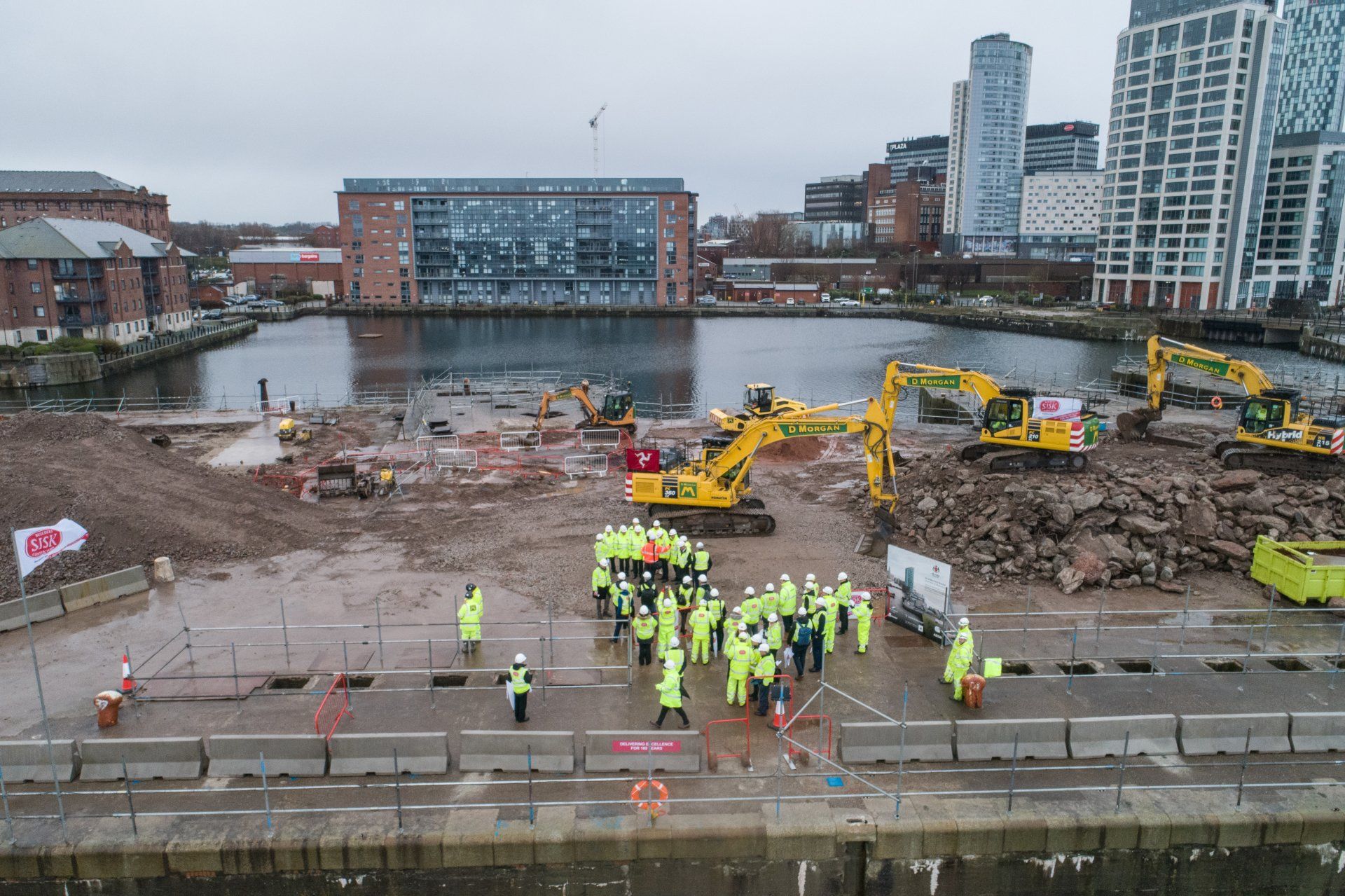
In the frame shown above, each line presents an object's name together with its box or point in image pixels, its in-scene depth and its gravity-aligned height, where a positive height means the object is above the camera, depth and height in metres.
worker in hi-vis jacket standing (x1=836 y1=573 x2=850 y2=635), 16.98 -6.49
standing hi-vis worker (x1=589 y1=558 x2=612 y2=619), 17.91 -6.59
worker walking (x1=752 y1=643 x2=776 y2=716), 13.79 -6.42
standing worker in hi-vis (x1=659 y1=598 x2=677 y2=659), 15.38 -6.29
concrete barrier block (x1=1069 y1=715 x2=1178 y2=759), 12.84 -6.92
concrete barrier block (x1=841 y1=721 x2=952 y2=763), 12.66 -6.97
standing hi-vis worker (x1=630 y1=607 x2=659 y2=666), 15.40 -6.40
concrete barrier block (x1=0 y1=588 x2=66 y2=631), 17.72 -7.15
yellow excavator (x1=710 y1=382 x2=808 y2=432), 36.59 -5.57
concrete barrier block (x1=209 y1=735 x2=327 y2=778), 12.41 -7.07
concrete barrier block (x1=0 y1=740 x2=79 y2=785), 12.41 -7.19
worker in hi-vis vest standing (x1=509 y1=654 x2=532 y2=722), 13.42 -6.39
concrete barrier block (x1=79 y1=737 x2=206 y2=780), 12.45 -7.17
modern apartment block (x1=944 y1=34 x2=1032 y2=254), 178.50 +28.47
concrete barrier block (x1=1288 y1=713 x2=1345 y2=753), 13.02 -6.95
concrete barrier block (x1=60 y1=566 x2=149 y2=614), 18.62 -7.09
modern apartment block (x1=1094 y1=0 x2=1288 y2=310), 87.06 +15.10
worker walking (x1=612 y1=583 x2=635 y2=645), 16.83 -6.52
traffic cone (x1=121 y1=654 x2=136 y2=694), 14.67 -7.04
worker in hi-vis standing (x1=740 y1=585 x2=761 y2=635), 15.97 -6.27
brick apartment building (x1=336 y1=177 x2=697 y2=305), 112.94 +5.21
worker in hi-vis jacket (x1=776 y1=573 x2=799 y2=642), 16.34 -6.25
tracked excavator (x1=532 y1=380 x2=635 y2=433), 37.81 -5.82
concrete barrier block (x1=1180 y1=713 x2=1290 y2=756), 12.91 -6.89
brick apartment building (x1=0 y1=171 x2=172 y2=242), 90.00 +8.52
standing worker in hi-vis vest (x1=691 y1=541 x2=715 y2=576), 18.69 -6.24
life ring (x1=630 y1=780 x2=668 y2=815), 11.51 -7.21
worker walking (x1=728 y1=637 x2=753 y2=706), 13.99 -6.52
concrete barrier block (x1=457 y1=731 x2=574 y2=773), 12.41 -6.96
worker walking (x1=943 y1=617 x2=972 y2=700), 14.09 -6.35
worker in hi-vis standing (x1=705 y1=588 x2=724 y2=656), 15.99 -6.40
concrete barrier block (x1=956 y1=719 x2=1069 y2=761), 12.70 -6.92
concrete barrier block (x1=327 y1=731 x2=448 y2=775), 12.39 -7.04
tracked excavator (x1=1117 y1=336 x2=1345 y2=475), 26.20 -4.78
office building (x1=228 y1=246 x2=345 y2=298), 134.25 +1.48
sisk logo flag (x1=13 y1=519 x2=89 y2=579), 13.00 -4.26
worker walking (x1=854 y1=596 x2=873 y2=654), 16.00 -6.48
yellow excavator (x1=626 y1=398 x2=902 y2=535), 23.06 -5.80
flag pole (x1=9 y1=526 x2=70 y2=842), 11.19 -6.97
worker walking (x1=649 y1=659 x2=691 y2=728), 13.08 -6.44
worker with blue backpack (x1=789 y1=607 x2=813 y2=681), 15.29 -6.53
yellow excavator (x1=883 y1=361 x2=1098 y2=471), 25.22 -4.36
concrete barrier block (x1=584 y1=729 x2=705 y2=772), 12.36 -6.95
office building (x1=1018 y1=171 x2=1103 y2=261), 181.50 +16.71
